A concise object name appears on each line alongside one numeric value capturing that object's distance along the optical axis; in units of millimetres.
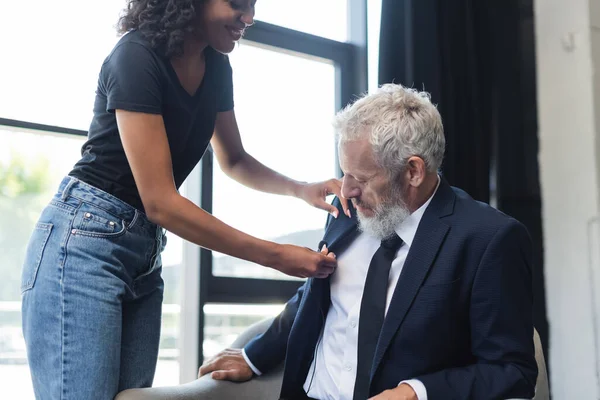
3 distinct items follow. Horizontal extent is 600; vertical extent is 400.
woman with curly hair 1400
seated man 1504
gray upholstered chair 1585
